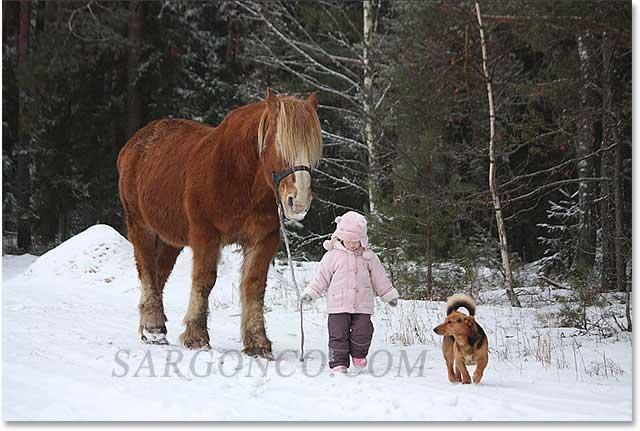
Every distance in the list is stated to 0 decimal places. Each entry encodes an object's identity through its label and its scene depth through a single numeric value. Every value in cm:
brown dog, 979
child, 1097
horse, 1143
